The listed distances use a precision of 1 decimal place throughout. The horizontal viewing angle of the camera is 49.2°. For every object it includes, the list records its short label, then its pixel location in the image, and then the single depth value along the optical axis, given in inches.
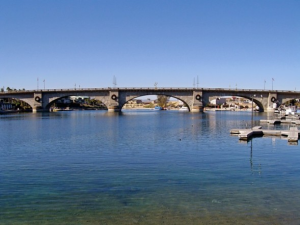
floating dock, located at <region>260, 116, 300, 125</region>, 2135.8
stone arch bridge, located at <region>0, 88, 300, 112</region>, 4151.1
